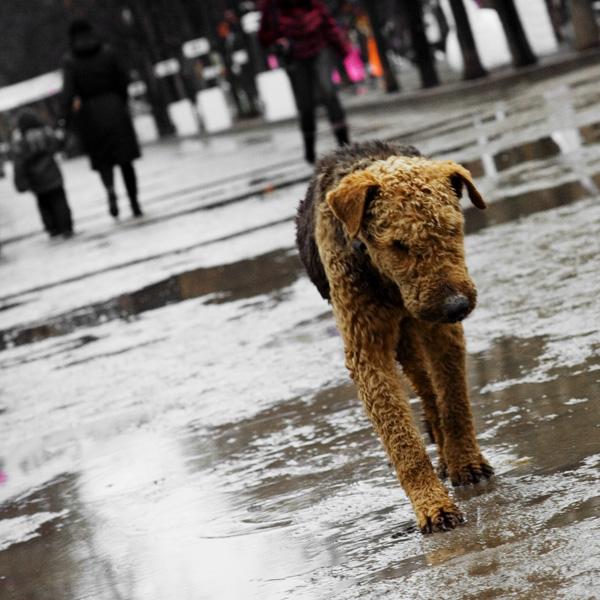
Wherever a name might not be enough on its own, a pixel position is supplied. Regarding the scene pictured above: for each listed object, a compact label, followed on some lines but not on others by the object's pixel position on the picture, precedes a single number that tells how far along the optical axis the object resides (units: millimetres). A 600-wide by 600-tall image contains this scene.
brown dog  4441
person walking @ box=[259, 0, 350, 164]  17328
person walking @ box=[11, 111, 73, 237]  20625
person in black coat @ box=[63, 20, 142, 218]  18406
